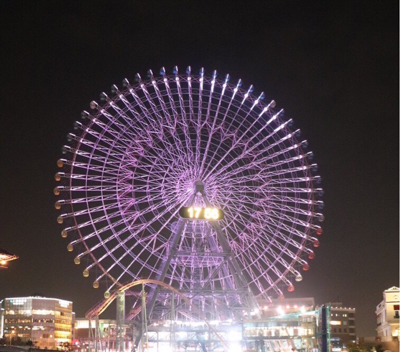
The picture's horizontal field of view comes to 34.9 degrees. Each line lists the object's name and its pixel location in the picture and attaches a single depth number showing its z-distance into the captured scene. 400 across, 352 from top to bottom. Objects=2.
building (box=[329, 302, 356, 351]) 133.50
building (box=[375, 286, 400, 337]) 86.12
